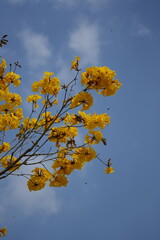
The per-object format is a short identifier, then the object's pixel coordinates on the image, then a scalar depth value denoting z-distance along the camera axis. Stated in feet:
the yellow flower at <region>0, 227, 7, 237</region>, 24.53
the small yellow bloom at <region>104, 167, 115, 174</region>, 14.88
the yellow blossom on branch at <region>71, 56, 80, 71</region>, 13.58
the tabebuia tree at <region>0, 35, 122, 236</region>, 12.82
